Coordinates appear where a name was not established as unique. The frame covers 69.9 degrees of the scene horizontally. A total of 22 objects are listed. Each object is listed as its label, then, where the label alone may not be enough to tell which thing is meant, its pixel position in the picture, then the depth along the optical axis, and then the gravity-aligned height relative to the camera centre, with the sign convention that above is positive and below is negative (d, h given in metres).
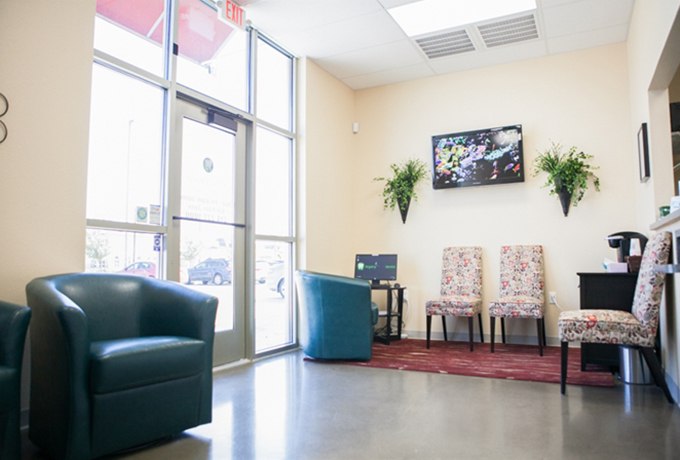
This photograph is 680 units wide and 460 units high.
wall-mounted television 5.24 +1.12
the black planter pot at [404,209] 5.75 +0.59
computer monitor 5.50 -0.09
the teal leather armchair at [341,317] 4.25 -0.51
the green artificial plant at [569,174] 4.89 +0.85
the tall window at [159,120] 3.25 +1.06
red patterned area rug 3.62 -0.89
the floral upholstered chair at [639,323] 2.91 -0.40
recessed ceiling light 4.21 +2.20
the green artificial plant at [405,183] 5.73 +0.90
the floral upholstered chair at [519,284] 4.55 -0.26
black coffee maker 4.09 +0.13
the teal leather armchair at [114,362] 2.04 -0.46
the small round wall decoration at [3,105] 2.57 +0.82
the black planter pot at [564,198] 4.94 +0.61
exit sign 3.94 +2.04
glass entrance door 3.78 +0.37
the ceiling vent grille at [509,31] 4.48 +2.18
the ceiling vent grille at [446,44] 4.75 +2.17
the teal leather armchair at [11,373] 1.89 -0.44
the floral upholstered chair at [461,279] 4.89 -0.22
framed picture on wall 3.77 +0.84
